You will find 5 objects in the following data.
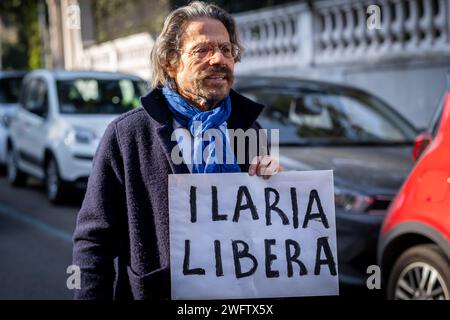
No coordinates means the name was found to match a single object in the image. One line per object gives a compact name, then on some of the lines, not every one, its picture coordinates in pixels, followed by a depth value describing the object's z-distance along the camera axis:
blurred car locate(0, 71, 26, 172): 15.81
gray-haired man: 2.71
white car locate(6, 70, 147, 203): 10.58
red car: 4.56
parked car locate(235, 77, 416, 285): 6.01
